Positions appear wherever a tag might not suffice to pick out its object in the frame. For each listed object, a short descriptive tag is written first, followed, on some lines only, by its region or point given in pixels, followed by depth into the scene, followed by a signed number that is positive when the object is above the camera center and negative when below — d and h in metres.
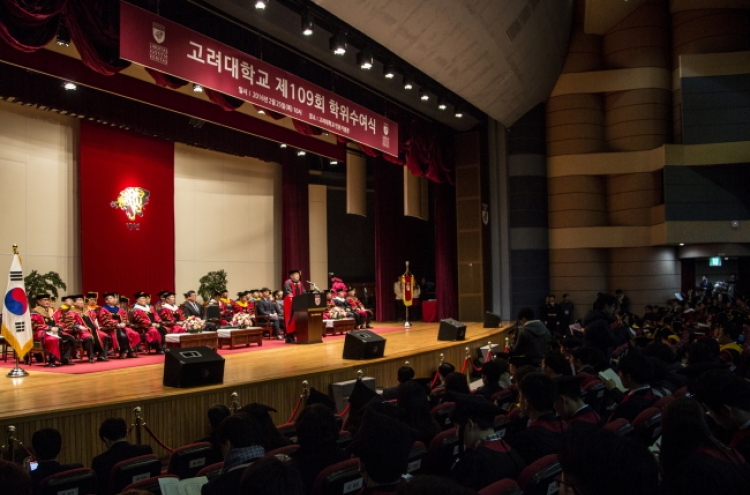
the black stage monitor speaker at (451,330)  9.74 -0.82
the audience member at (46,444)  3.31 -0.80
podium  9.86 -0.57
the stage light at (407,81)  10.19 +2.96
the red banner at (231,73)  6.46 +2.30
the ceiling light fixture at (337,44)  8.29 +2.94
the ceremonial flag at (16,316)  6.68 -0.32
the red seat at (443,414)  3.76 -0.79
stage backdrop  10.27 +1.14
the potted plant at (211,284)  11.98 -0.09
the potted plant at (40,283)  9.12 +0.00
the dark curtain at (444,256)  14.62 +0.39
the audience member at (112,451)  3.03 -0.80
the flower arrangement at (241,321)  10.07 -0.64
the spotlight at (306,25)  7.80 +2.96
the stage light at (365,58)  8.89 +2.94
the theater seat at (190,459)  3.12 -0.85
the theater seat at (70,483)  2.63 -0.80
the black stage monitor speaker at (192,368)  5.48 -0.73
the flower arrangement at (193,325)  9.34 -0.63
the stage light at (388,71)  9.62 +2.95
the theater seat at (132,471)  2.87 -0.83
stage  4.64 -0.94
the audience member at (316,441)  2.50 -0.62
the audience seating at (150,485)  2.60 -0.80
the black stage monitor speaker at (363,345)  7.34 -0.77
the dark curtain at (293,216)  13.88 +1.29
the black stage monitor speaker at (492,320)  12.37 -0.87
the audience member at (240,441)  2.49 -0.63
